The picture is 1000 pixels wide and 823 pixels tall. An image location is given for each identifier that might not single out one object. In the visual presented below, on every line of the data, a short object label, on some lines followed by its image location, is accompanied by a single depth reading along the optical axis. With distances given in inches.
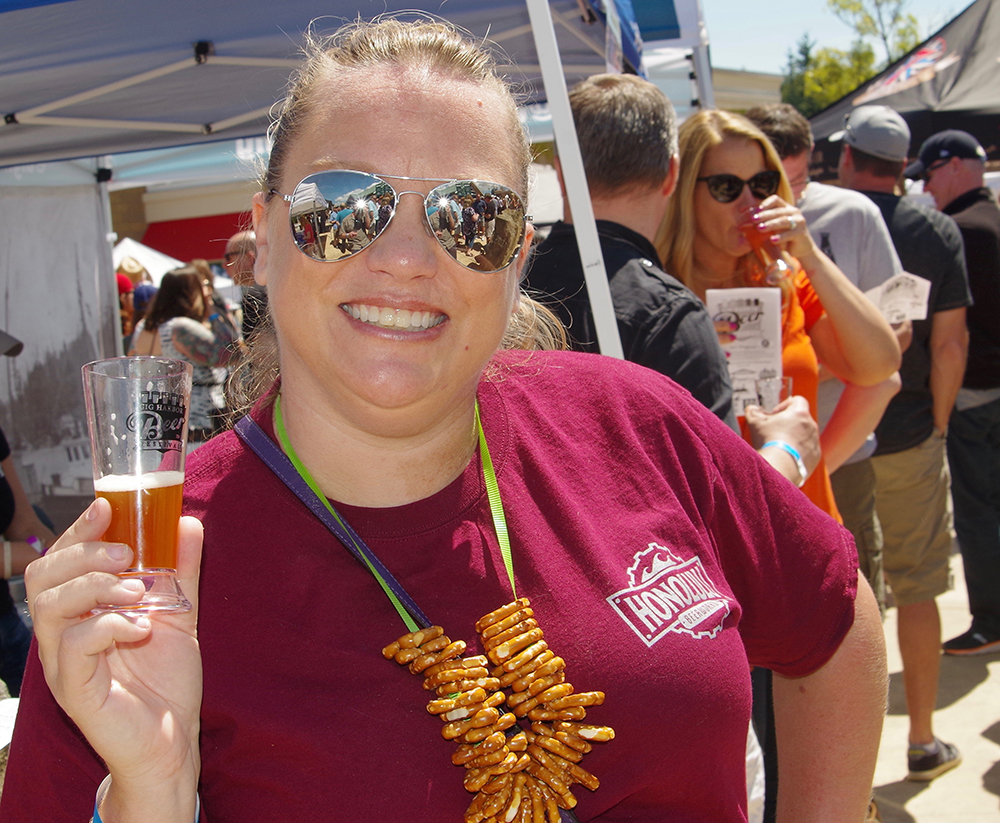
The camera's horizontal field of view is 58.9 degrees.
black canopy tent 314.2
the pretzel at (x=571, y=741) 47.2
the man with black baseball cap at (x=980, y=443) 187.8
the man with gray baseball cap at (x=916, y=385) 163.9
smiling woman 43.0
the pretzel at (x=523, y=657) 47.5
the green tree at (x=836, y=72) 1549.0
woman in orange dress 108.7
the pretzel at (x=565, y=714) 47.5
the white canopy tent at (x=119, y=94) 123.3
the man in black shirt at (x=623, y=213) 90.3
